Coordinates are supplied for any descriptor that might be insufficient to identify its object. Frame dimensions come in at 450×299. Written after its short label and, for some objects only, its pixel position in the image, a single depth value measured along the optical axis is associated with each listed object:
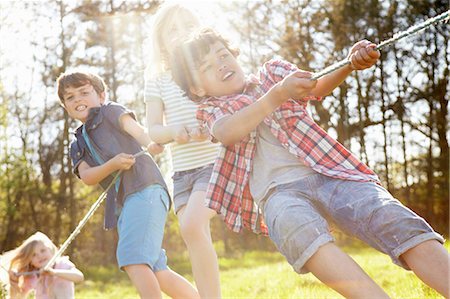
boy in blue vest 3.67
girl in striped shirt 3.60
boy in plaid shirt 2.21
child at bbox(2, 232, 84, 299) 5.40
